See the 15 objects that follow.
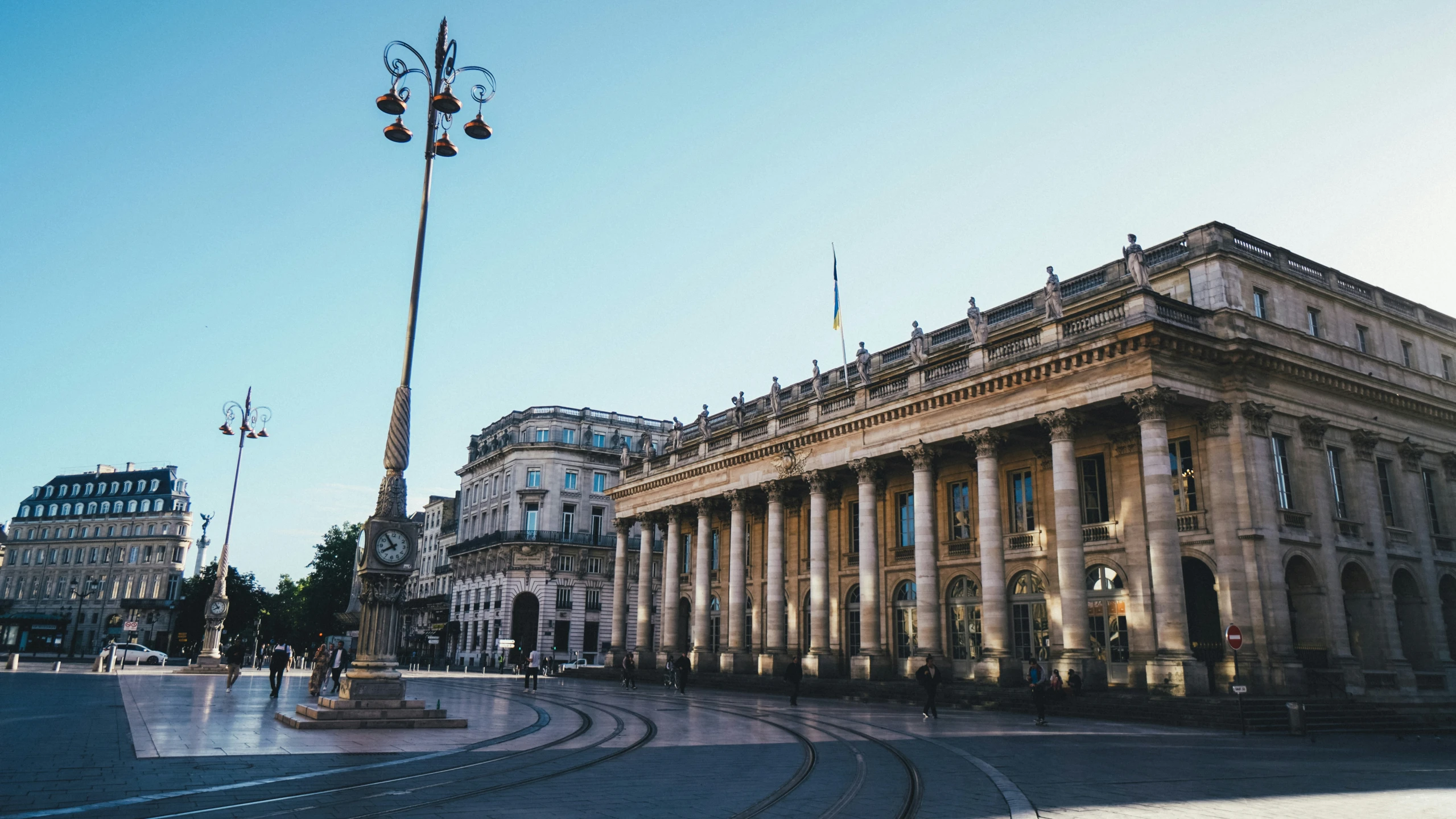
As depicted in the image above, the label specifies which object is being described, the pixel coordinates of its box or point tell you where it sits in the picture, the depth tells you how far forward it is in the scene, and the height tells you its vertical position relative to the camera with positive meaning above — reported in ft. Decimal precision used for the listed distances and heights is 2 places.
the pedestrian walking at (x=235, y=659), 96.84 -3.05
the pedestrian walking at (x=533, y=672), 117.08 -4.73
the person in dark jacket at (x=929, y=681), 78.64 -3.55
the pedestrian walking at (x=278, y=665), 82.74 -3.20
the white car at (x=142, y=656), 189.51 -5.65
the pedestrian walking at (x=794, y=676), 96.43 -3.99
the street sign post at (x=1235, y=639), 71.31 +0.32
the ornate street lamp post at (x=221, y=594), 131.95 +5.19
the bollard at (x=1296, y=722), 69.15 -5.81
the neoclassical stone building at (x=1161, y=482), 87.51 +17.60
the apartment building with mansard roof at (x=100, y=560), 325.21 +25.02
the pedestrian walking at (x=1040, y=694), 73.75 -4.29
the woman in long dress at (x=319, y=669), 79.05 -3.38
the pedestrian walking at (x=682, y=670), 117.91 -4.38
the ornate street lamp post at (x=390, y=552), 55.26 +4.79
